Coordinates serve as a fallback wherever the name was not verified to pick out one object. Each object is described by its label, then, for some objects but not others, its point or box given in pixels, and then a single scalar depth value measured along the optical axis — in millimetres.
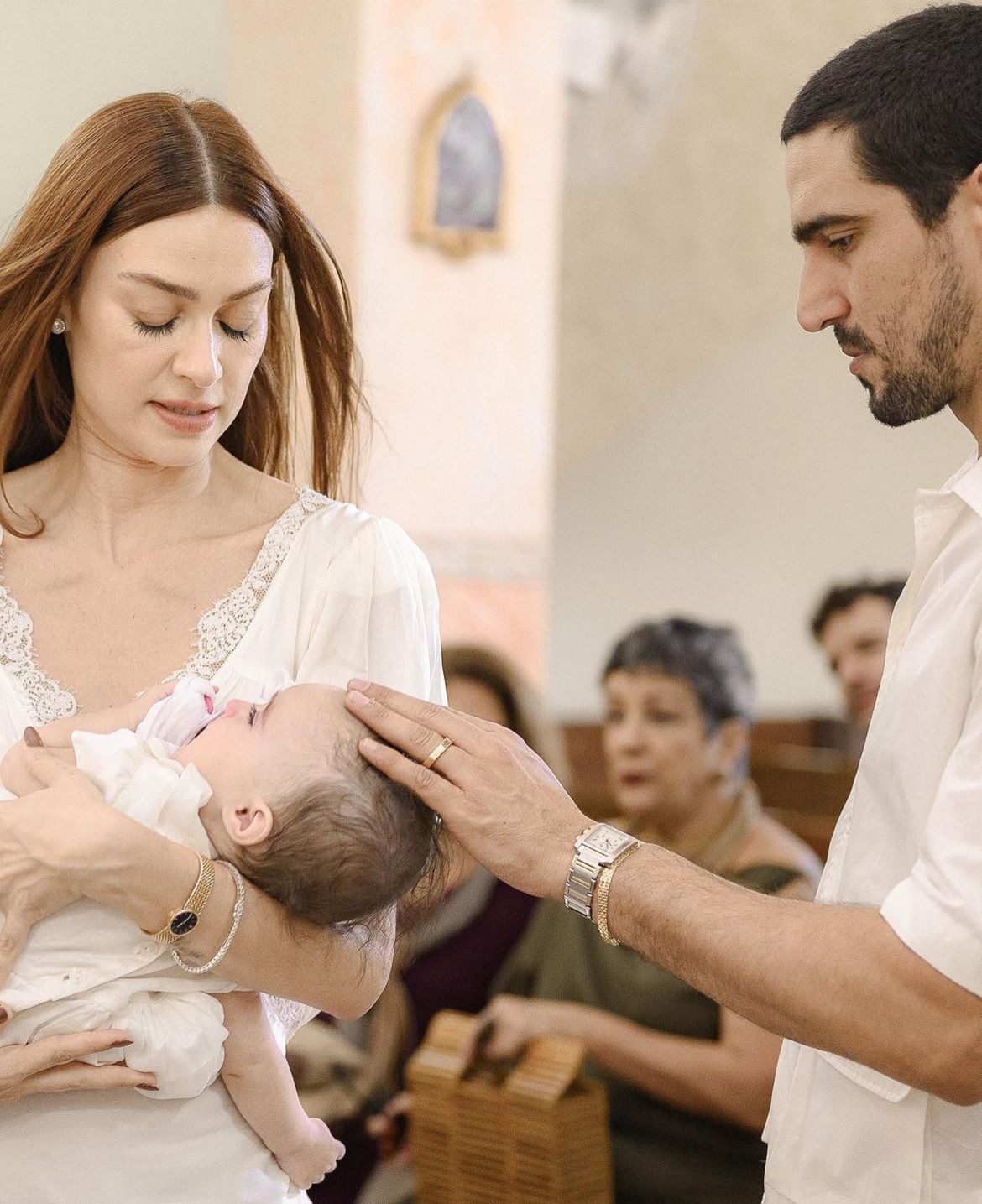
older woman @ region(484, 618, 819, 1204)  3293
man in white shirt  1687
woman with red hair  1773
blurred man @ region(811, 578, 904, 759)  4688
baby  1783
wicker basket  3096
